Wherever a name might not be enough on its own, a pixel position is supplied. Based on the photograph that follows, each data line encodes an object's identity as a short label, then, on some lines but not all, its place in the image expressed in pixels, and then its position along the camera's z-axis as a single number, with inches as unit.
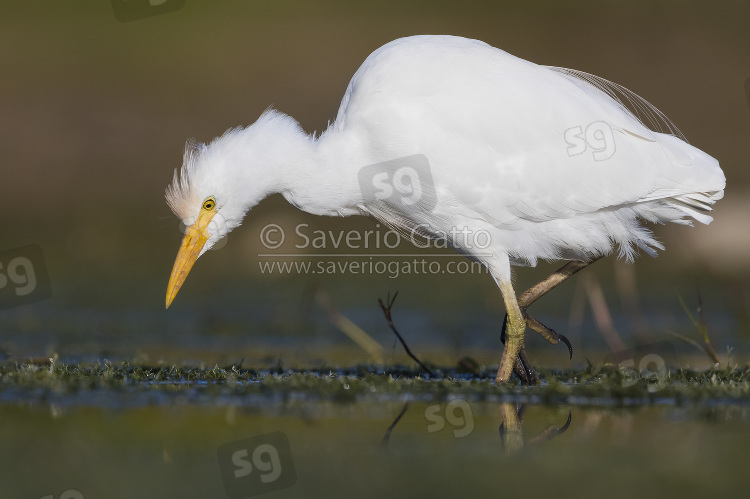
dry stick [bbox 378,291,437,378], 619.5
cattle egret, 586.2
